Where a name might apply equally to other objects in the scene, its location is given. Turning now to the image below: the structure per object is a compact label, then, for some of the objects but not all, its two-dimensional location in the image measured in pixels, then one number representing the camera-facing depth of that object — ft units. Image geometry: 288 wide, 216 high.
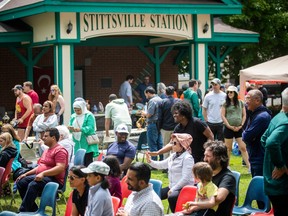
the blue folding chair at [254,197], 34.13
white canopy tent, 77.97
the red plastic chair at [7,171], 43.40
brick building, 72.44
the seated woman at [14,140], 47.20
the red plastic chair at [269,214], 32.98
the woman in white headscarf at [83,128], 49.17
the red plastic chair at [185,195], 31.71
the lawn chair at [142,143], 59.83
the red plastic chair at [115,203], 30.70
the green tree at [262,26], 103.06
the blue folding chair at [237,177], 34.87
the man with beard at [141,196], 26.60
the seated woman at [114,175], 33.31
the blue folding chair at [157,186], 33.95
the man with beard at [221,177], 28.71
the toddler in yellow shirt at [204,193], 28.55
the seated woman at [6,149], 44.32
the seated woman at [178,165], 33.98
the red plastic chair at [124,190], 36.40
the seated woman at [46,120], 51.47
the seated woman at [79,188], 31.30
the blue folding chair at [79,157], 44.20
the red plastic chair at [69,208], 32.86
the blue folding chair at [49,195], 34.42
